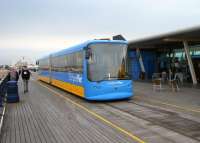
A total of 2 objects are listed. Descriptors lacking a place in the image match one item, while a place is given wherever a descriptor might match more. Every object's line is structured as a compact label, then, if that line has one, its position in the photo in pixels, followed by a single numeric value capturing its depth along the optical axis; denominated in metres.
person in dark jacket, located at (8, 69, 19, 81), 13.37
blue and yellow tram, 8.58
